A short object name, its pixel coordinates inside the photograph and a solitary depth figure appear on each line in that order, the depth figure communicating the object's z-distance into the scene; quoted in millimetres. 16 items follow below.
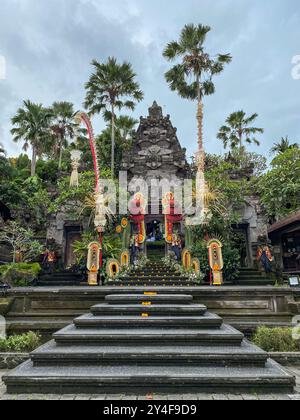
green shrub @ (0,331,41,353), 5672
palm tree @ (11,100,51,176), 24703
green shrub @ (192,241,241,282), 13001
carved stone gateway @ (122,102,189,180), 19312
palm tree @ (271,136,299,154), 28878
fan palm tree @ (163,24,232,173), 19562
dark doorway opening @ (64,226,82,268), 17875
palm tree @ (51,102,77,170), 28488
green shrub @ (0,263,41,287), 10266
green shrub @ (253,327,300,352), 5621
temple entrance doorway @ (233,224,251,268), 17062
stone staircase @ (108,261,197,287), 10625
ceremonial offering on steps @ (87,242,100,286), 11719
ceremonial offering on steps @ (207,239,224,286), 11373
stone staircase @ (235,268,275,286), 13578
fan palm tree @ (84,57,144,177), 21406
